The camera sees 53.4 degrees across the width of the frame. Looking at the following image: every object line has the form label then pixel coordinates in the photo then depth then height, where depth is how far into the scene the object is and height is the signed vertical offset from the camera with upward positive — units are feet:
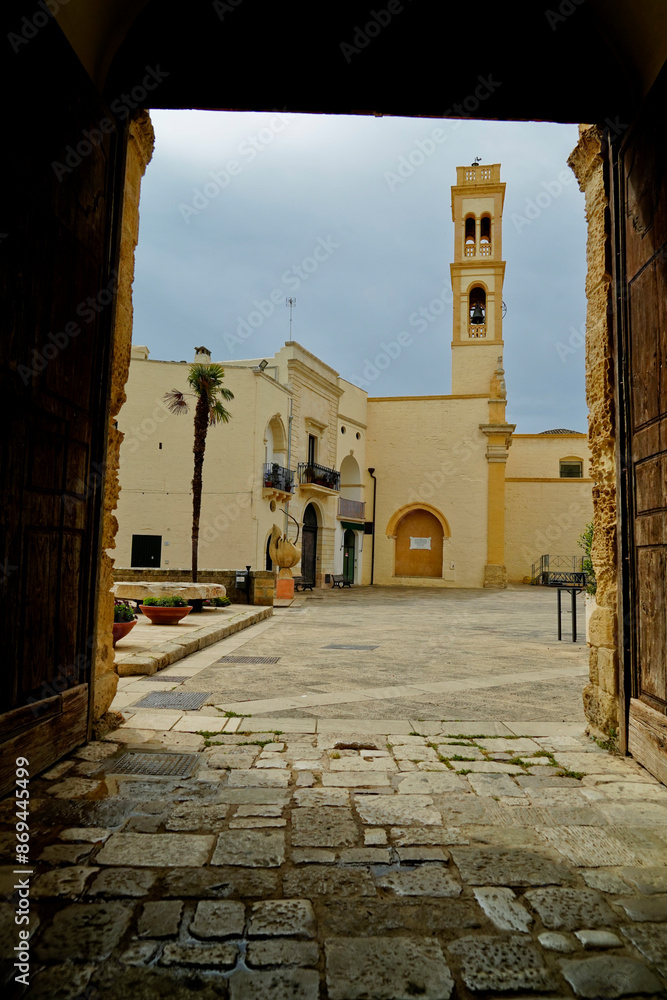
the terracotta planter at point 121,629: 21.26 -2.46
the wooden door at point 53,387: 9.20 +2.55
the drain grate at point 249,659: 23.43 -3.70
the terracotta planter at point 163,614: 31.60 -2.90
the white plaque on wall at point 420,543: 96.53 +2.21
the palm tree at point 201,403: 58.29 +13.34
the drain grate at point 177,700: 15.72 -3.59
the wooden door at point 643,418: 10.61 +2.46
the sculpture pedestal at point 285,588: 57.31 -2.85
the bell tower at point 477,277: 100.68 +43.30
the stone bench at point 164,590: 36.06 -2.07
